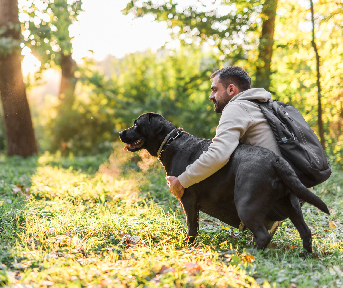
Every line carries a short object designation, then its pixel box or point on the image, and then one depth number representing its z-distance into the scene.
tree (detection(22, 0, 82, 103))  7.23
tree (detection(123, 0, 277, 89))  6.77
